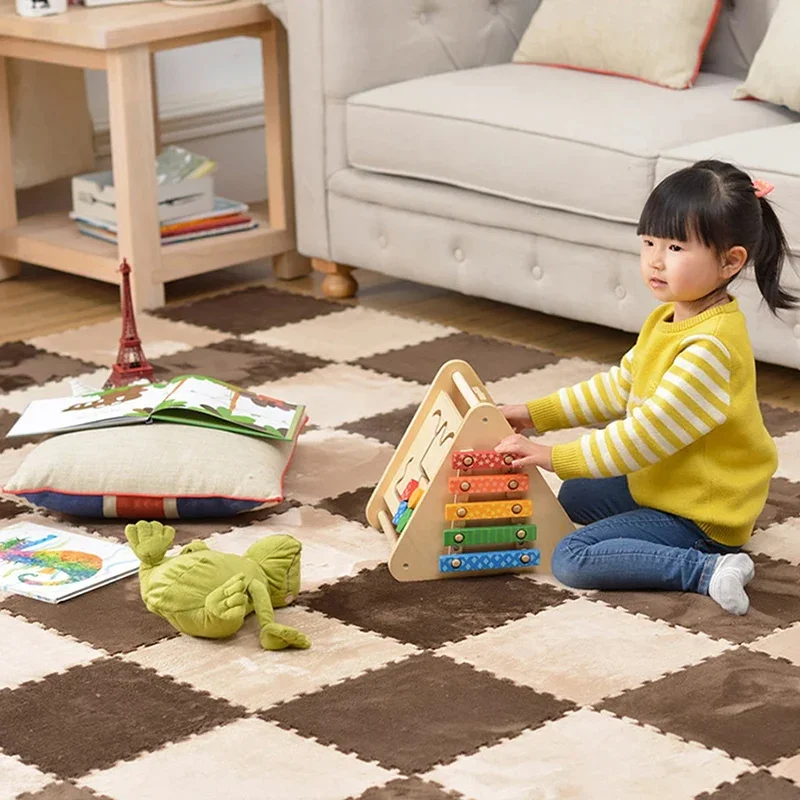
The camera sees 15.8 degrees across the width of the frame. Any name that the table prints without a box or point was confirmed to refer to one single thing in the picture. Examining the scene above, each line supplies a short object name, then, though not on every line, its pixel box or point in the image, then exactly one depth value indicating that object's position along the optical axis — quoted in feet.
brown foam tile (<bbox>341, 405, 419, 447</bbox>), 14.39
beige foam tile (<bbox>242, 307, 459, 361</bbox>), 17.18
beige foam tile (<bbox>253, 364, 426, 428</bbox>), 15.10
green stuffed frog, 10.23
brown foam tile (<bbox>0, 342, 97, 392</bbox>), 16.24
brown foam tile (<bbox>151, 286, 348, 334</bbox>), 18.23
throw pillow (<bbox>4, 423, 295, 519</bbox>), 12.20
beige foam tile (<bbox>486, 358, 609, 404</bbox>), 15.50
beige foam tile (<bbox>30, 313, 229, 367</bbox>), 17.21
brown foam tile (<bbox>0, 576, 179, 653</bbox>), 10.47
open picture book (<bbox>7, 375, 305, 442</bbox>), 12.88
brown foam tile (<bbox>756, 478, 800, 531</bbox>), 12.33
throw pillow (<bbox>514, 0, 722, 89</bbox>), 17.43
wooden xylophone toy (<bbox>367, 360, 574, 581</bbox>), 11.04
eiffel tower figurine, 14.39
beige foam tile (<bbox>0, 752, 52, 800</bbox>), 8.63
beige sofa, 15.75
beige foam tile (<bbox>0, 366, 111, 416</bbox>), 15.51
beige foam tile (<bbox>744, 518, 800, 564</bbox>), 11.72
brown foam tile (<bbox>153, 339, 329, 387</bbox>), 16.30
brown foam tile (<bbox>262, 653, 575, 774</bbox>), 9.00
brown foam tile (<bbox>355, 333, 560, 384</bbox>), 16.24
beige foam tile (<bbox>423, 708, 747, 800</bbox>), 8.55
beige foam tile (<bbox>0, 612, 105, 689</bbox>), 10.02
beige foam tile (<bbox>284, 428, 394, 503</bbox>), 13.19
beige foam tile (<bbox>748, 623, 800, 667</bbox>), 10.10
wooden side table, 18.01
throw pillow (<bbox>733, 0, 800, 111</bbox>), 16.34
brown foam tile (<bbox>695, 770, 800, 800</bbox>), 8.43
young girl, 10.90
